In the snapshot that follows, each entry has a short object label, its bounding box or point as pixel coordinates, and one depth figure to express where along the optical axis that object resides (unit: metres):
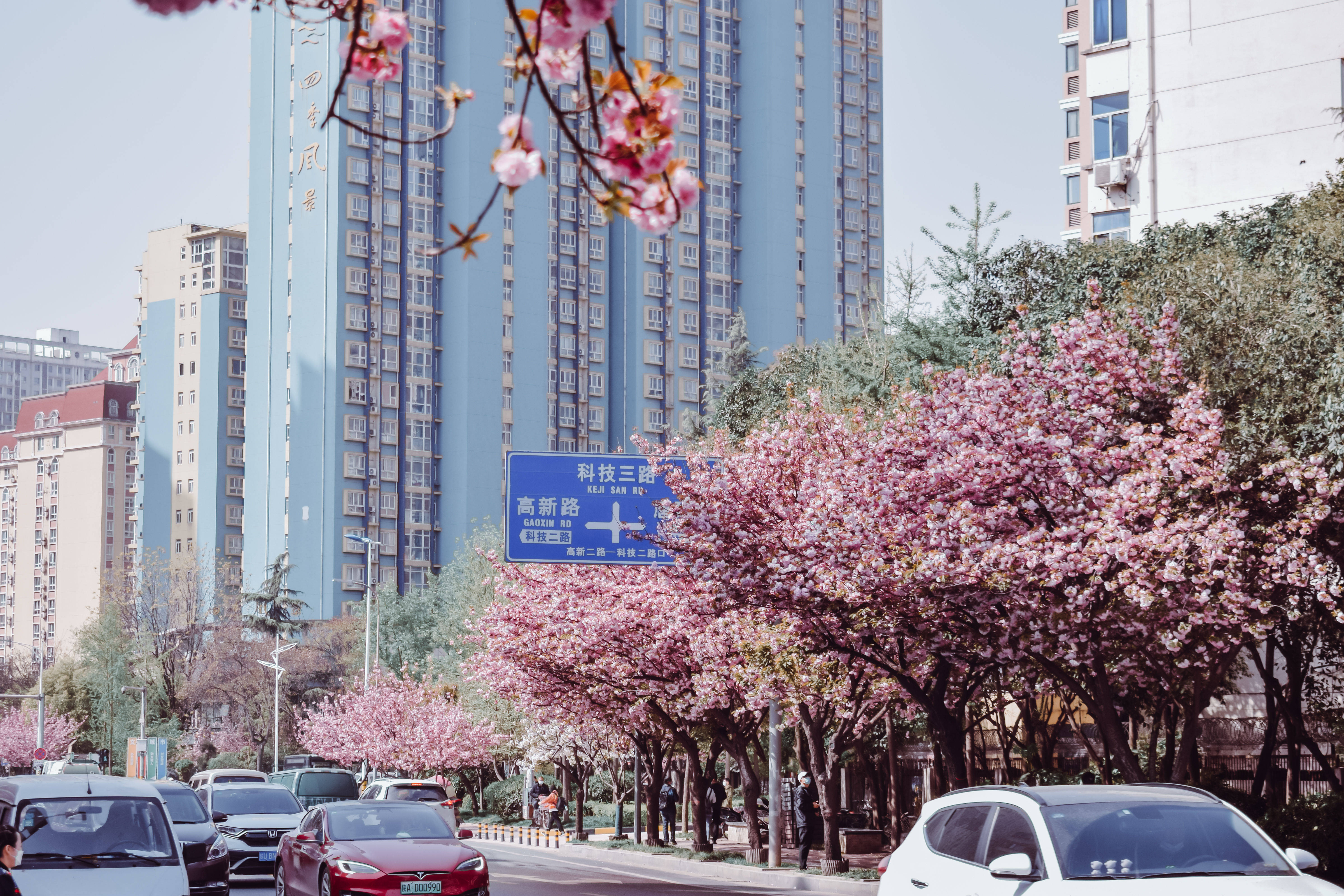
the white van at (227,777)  31.64
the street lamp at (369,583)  67.69
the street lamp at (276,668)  76.44
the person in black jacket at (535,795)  56.94
